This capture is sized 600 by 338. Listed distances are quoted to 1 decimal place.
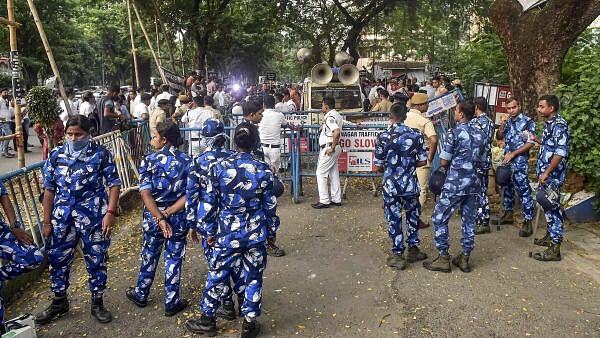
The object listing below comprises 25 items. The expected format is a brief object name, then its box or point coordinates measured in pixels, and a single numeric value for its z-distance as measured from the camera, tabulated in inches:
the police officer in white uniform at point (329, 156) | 290.0
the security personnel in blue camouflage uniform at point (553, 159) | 210.2
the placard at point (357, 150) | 313.6
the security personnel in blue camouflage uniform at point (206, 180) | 152.6
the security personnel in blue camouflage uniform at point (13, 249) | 142.2
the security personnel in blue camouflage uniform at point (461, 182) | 201.0
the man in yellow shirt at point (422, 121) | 250.1
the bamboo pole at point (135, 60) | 495.3
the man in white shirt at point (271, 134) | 295.7
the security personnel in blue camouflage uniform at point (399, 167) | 204.8
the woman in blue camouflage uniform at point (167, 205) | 162.7
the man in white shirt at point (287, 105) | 451.2
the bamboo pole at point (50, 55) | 279.3
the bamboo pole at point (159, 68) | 514.4
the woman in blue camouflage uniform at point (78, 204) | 160.4
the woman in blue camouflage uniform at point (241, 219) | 146.8
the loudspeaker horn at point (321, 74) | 463.8
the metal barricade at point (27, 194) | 200.2
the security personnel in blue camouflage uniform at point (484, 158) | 224.6
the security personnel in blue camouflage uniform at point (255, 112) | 222.7
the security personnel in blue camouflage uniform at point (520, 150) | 244.2
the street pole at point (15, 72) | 253.5
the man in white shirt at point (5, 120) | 495.0
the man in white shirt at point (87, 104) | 397.1
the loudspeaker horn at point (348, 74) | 461.4
